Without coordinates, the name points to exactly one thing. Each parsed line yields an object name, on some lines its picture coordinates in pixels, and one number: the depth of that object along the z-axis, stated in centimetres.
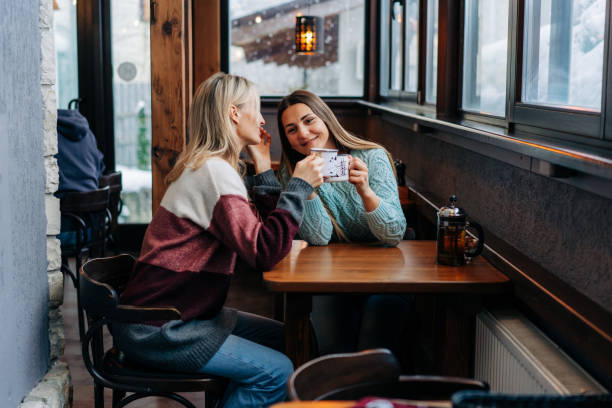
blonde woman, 192
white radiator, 151
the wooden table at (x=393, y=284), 193
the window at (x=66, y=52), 580
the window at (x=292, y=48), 628
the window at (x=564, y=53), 182
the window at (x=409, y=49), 404
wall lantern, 581
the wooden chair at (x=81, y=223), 364
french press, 211
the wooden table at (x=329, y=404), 115
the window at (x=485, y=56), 270
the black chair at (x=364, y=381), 128
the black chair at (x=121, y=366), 187
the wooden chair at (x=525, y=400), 101
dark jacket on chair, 408
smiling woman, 241
